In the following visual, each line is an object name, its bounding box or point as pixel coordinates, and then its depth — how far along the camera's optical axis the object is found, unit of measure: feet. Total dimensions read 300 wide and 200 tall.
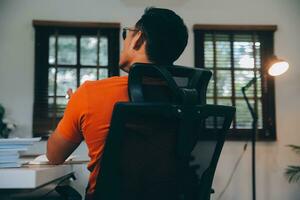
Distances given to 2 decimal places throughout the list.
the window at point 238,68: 11.69
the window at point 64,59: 11.18
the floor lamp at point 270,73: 10.54
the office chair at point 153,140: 3.45
